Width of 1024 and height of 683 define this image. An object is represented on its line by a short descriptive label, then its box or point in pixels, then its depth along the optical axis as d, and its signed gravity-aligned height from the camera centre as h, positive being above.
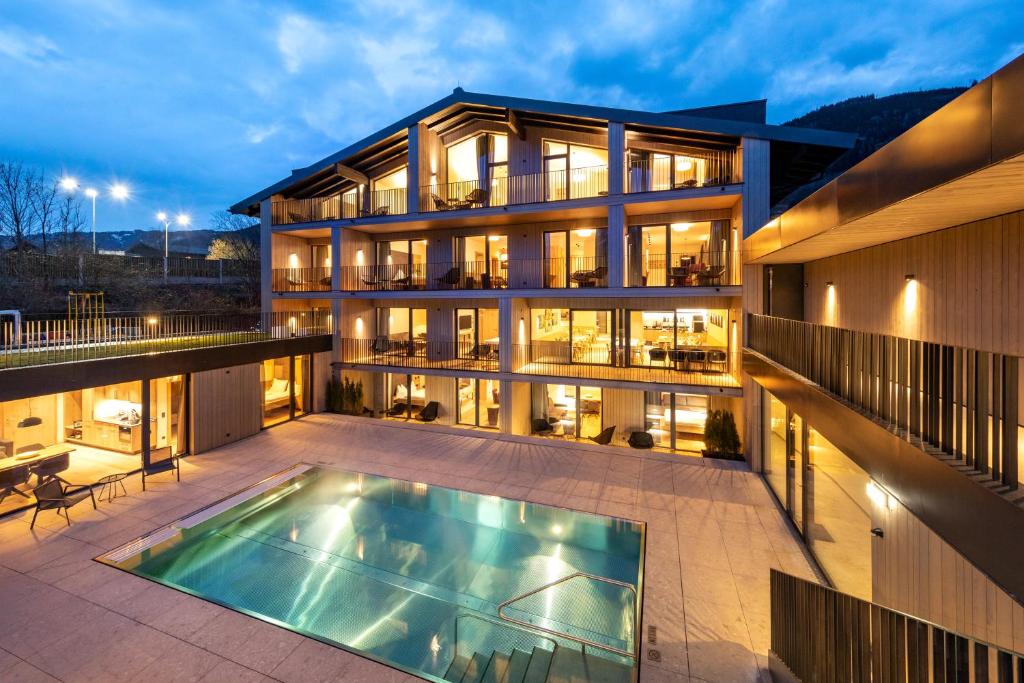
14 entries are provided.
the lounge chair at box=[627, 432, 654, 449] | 12.11 -2.77
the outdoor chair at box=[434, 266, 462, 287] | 14.92 +2.22
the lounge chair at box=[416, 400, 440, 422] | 14.95 -2.46
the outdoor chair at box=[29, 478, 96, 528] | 7.77 -2.84
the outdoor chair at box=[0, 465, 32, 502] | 8.12 -2.61
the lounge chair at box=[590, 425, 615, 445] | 12.52 -2.75
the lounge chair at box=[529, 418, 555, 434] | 13.48 -2.65
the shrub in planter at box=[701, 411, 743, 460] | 11.42 -2.57
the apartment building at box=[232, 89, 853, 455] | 12.03 +2.85
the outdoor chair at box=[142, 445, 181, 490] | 9.51 -2.84
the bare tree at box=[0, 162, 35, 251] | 27.72 +8.86
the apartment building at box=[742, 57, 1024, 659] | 2.83 -0.33
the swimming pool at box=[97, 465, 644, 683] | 5.45 -3.67
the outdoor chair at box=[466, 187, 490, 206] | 14.23 +4.82
